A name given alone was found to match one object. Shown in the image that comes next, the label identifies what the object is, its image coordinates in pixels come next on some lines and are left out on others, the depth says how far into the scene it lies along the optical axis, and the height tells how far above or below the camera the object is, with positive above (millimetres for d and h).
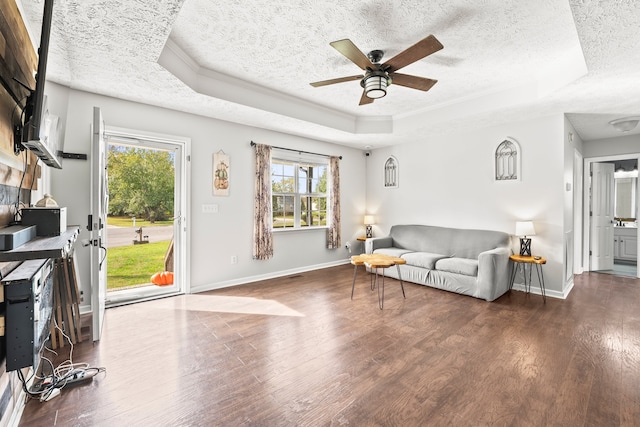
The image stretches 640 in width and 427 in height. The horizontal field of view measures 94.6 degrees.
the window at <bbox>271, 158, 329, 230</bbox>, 5246 +327
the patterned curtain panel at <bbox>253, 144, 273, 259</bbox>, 4762 +68
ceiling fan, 2277 +1272
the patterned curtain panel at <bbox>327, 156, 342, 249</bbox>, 5859 +81
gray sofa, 3846 -705
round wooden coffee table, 3641 -643
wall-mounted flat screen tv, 1458 +549
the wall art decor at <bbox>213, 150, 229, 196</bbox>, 4344 +560
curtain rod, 4725 +1096
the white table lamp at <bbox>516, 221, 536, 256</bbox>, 4004 -303
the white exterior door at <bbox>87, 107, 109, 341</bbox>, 2551 -55
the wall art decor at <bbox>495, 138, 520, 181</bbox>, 4418 +762
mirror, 6574 +283
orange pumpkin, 4371 -1002
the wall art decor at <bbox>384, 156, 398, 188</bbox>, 6016 +797
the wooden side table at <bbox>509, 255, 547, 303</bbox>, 3834 -783
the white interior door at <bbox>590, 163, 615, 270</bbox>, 5531 -90
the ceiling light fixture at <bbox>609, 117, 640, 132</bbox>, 4059 +1240
